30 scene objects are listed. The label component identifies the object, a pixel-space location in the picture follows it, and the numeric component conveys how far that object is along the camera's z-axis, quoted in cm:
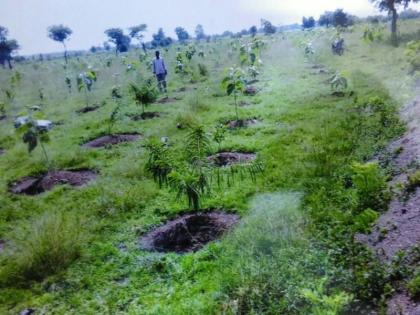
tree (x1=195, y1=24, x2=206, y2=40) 10380
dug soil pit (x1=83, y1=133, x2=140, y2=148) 1110
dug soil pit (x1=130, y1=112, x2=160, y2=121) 1347
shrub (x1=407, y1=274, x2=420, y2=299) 344
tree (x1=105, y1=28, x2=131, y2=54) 6544
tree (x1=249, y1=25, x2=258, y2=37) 7318
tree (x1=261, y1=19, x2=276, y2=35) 6166
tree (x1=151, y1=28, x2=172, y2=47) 7644
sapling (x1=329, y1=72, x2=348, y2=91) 1282
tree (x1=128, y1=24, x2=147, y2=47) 5981
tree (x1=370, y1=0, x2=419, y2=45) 2447
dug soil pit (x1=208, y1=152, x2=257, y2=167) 821
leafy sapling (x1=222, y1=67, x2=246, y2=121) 1182
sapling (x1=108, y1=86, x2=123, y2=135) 1306
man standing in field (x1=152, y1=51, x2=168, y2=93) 1694
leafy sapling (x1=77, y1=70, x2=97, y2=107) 1758
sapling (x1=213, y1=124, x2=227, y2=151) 593
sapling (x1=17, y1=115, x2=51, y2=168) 780
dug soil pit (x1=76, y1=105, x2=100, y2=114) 1650
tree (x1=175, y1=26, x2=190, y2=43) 9414
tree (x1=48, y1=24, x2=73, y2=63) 5675
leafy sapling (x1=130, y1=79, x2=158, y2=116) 1312
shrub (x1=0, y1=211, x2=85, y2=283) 514
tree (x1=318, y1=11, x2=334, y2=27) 6765
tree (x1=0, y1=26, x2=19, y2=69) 5431
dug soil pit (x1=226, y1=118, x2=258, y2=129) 1100
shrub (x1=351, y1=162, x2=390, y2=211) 528
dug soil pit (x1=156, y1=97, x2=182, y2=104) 1591
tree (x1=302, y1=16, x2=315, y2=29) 8431
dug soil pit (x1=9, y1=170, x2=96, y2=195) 844
